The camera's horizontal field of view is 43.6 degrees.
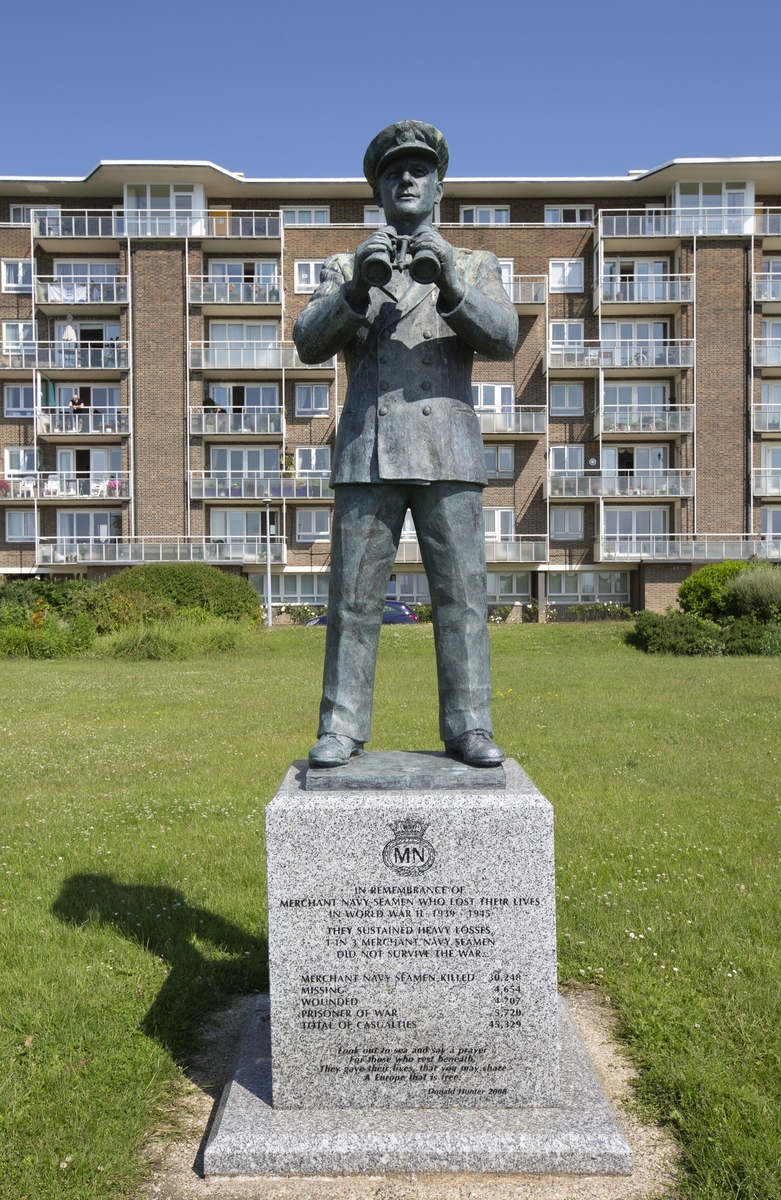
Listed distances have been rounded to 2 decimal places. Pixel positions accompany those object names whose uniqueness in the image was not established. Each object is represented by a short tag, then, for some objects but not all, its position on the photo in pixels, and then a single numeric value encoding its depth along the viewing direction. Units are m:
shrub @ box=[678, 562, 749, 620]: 28.48
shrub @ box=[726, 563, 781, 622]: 25.94
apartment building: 43.47
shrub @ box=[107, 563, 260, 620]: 29.27
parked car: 35.62
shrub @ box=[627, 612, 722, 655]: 23.53
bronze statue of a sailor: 4.16
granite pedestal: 3.82
